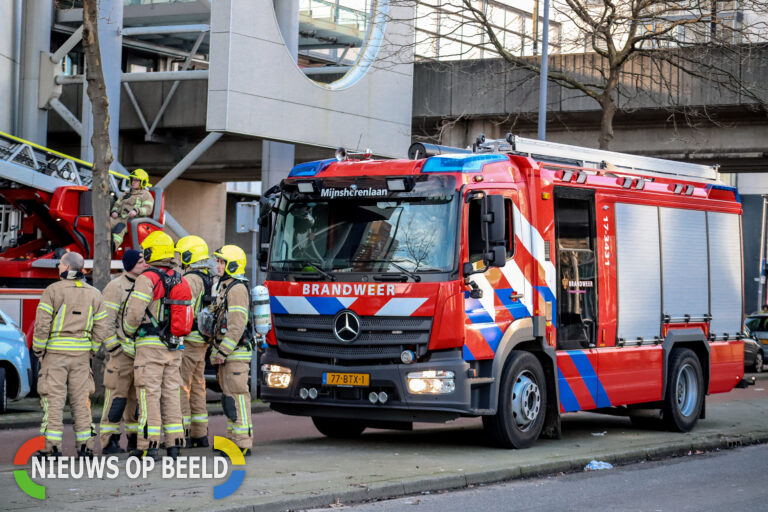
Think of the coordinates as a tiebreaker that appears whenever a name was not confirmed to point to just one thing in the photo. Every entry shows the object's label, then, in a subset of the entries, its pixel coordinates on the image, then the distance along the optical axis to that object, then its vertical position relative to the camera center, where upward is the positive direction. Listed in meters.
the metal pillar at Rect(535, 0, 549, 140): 24.16 +4.72
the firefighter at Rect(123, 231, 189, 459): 10.26 -0.55
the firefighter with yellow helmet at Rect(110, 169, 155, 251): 18.14 +1.49
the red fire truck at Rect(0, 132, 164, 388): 19.39 +1.52
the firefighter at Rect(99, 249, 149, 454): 10.57 -0.58
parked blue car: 14.91 -0.74
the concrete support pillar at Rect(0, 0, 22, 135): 28.10 +5.69
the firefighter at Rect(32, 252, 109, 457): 10.27 -0.37
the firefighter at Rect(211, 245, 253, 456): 10.78 -0.40
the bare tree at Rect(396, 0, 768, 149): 23.02 +5.56
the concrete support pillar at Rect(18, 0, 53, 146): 30.03 +5.90
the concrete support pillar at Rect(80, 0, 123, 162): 27.64 +5.75
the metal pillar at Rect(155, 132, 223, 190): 26.00 +3.29
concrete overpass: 26.94 +4.63
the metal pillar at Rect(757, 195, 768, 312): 36.62 +1.75
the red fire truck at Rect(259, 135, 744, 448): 11.41 +0.20
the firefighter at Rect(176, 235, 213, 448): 11.12 -0.44
